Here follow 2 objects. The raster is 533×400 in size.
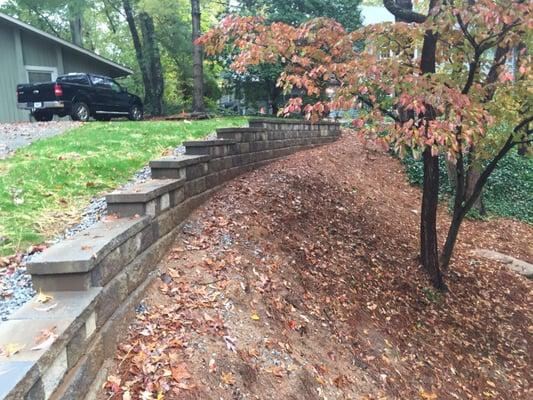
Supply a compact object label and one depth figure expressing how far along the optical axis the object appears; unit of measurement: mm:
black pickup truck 11594
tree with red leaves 4129
